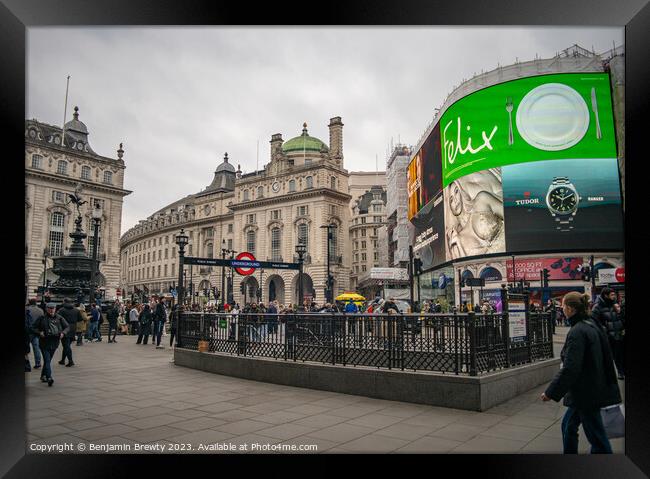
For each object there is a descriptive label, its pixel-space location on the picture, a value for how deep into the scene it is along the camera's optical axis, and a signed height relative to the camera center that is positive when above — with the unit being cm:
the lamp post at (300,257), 1707 +107
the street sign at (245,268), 1445 +53
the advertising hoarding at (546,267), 3928 +110
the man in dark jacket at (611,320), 944 -79
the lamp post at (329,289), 3009 -33
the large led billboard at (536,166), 3812 +943
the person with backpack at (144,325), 2008 -158
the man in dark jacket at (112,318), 2168 -138
